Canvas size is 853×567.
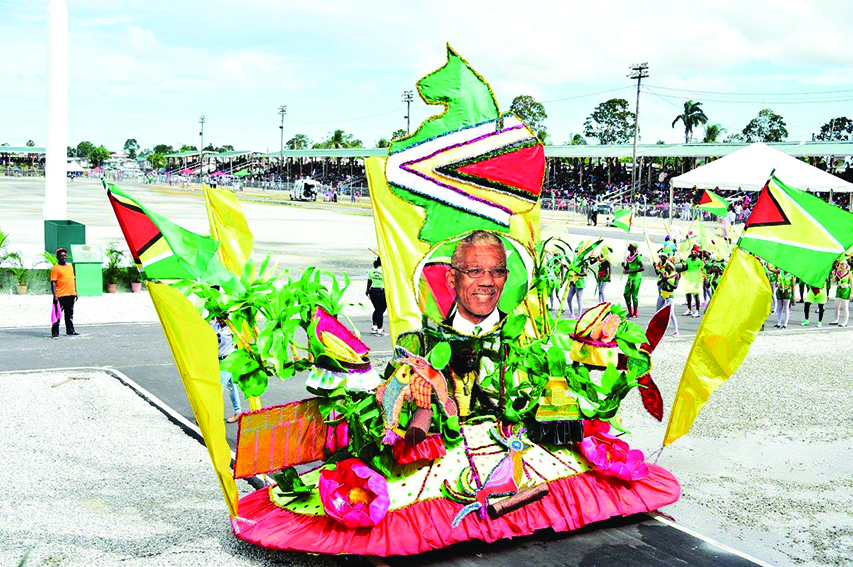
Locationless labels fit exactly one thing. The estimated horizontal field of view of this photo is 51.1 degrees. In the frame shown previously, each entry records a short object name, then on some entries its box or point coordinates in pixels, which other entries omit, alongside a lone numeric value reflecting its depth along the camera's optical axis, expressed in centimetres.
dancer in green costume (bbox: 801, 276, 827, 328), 2116
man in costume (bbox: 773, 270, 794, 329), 2003
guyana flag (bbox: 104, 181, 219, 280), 679
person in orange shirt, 1659
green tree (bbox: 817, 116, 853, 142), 8436
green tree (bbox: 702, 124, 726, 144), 6925
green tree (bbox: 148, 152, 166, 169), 13562
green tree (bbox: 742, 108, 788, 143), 8006
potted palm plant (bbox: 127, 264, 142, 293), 2317
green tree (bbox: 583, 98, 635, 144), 8288
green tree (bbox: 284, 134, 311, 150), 13300
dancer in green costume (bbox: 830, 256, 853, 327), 2048
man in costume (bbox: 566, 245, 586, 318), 2000
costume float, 707
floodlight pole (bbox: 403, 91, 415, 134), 6234
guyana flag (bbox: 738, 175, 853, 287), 731
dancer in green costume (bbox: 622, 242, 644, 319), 1986
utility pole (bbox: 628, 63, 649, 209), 5362
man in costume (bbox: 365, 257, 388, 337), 1700
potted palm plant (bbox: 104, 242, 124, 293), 2302
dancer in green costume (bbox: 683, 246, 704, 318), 1992
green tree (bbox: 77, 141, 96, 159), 17541
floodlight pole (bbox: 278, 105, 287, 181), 9962
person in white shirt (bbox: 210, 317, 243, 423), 1091
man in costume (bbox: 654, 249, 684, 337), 1859
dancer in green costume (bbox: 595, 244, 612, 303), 1995
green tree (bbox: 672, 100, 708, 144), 7088
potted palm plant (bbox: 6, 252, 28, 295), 2217
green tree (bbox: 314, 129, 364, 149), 10713
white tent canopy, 2691
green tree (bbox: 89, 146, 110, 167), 14782
